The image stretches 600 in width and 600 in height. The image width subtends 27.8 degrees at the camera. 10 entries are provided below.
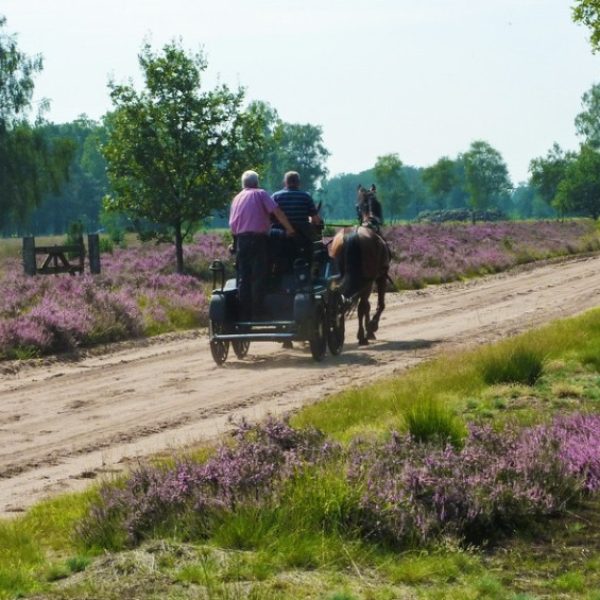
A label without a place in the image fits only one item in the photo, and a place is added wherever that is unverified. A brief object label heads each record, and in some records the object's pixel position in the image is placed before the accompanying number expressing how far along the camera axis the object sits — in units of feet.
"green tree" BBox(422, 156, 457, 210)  561.43
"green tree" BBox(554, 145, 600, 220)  385.70
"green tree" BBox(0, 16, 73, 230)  190.29
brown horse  59.93
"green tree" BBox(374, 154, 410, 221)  546.67
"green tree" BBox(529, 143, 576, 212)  496.64
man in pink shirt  53.62
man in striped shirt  55.11
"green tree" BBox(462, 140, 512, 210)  597.11
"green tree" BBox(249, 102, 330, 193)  536.83
